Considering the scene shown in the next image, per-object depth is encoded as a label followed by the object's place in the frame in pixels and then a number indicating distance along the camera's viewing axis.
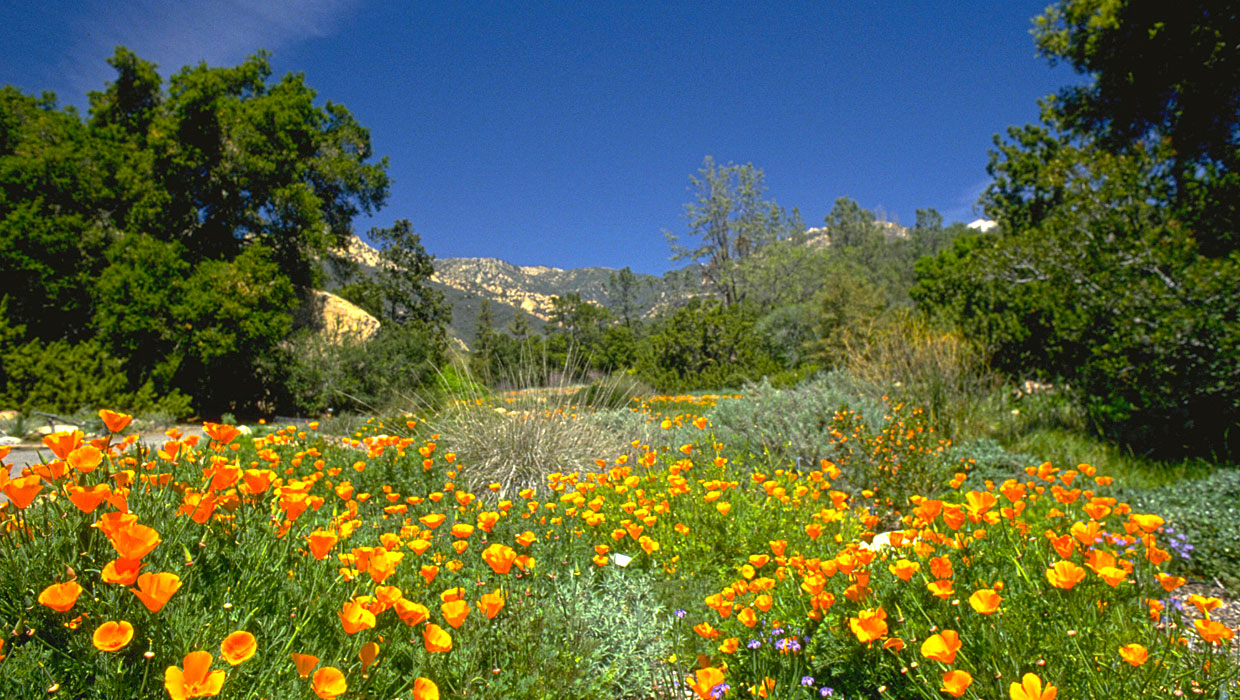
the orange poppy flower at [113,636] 0.89
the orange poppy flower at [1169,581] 1.44
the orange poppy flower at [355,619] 1.04
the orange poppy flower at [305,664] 0.98
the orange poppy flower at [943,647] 1.09
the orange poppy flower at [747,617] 1.52
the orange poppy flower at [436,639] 1.08
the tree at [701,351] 13.18
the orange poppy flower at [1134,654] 1.13
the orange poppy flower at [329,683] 0.91
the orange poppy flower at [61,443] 1.37
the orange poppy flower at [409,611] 1.18
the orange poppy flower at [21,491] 1.10
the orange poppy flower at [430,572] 1.52
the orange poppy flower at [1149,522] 1.60
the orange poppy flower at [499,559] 1.44
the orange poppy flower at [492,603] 1.32
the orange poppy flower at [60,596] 0.95
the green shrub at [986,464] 4.43
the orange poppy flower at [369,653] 1.08
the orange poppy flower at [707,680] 1.20
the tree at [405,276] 28.00
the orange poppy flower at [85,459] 1.28
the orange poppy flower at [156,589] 0.93
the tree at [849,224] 48.94
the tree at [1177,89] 5.82
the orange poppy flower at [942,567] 1.42
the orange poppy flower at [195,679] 0.87
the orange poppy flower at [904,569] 1.40
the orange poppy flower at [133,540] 0.95
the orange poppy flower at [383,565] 1.26
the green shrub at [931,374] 6.36
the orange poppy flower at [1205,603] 1.28
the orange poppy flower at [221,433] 1.72
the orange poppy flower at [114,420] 1.51
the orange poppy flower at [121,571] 0.94
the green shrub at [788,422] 4.91
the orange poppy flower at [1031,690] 1.04
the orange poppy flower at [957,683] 1.06
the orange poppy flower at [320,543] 1.23
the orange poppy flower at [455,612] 1.19
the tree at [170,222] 10.73
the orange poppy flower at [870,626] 1.29
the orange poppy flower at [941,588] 1.33
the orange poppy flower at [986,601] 1.20
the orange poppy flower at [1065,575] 1.30
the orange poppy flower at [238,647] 0.92
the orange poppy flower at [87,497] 1.11
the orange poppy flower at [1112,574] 1.30
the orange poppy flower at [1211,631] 1.15
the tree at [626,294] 41.28
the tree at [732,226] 25.34
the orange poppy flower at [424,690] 1.07
